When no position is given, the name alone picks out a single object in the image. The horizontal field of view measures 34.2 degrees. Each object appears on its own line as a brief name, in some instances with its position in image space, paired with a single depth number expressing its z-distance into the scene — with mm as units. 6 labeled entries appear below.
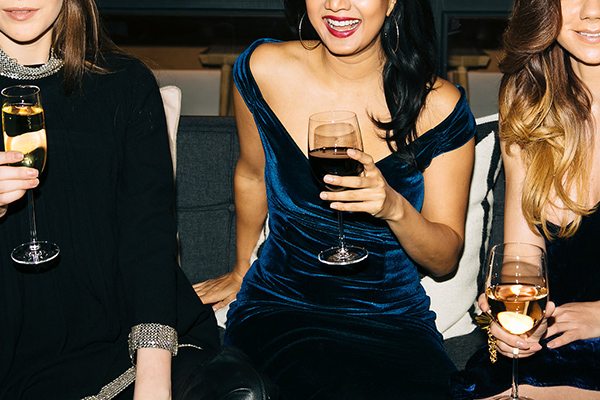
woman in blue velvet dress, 2342
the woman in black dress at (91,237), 2127
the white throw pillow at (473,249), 2627
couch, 2877
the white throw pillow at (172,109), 2752
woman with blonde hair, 2141
